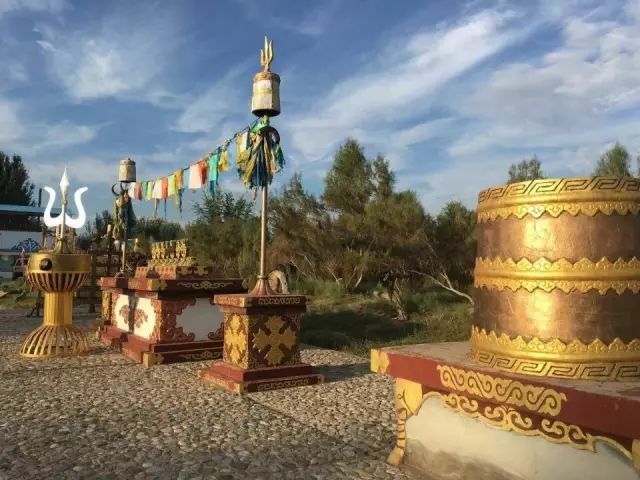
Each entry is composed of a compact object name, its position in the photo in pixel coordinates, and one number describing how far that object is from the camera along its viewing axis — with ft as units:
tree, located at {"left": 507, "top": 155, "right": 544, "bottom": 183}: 51.26
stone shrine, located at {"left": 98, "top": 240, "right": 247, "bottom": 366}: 25.59
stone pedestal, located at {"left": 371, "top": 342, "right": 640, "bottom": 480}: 7.77
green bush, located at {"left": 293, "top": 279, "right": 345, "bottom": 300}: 50.90
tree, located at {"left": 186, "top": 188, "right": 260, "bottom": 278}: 66.03
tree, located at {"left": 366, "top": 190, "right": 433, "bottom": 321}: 51.70
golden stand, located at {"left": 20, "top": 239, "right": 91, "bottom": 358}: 26.43
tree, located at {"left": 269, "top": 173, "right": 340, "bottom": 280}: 57.41
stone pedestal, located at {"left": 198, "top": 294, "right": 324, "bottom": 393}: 20.11
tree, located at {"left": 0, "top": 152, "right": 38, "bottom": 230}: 144.97
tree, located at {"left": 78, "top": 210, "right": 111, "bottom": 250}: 106.03
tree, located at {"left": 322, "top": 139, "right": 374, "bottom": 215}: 58.65
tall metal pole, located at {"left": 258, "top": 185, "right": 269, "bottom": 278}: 20.86
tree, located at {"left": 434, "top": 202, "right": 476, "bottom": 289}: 51.70
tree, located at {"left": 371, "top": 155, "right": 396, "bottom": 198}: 58.18
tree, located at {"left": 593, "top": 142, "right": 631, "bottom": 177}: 55.88
